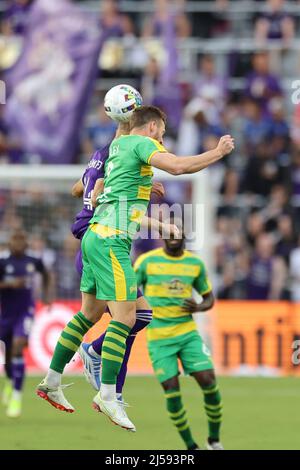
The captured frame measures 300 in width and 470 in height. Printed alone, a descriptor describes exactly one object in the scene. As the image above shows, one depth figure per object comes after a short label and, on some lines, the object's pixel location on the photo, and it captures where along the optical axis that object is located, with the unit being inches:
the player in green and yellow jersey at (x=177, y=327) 544.7
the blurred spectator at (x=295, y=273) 864.9
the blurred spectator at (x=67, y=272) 838.5
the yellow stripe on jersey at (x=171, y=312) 564.1
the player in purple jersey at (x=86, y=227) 432.8
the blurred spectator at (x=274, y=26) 965.8
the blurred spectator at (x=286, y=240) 879.1
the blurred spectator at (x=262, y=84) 924.0
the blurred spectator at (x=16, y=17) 939.5
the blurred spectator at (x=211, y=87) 922.7
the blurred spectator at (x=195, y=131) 890.1
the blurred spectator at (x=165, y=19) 953.5
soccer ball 419.5
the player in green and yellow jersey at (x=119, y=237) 414.3
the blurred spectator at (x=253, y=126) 916.0
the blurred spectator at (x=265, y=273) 868.6
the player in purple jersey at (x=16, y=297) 684.7
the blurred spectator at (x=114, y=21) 942.4
